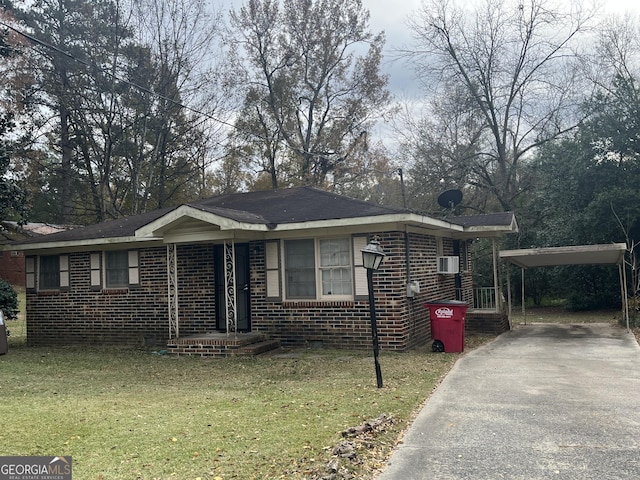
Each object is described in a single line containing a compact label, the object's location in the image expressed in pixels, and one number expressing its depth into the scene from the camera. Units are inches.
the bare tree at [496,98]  935.0
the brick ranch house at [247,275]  410.0
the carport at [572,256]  495.5
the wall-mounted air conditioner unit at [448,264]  493.4
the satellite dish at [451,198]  609.9
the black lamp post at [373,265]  282.7
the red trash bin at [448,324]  402.0
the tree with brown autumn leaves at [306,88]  1058.7
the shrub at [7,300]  498.3
